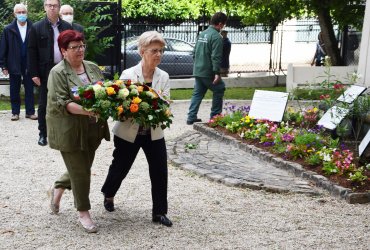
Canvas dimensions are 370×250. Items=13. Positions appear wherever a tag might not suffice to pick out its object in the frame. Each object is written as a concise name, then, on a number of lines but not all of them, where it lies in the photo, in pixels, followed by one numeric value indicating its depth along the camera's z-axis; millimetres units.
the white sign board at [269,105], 10570
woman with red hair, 5941
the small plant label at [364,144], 8172
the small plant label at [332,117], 9469
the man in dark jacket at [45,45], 9453
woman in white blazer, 6098
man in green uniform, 11406
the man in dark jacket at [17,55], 12070
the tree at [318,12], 15953
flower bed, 7793
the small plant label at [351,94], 9664
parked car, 18266
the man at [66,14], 10170
